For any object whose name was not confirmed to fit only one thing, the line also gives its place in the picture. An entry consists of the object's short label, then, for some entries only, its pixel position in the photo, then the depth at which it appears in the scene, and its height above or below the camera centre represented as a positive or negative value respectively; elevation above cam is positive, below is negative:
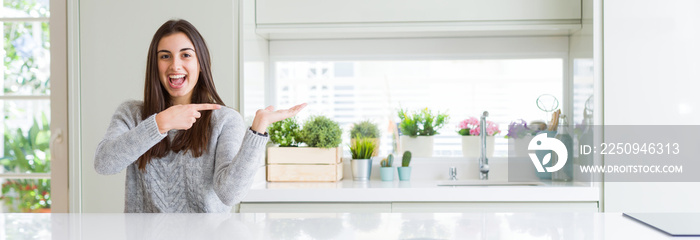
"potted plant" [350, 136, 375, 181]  2.85 -0.20
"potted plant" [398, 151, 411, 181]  2.90 -0.24
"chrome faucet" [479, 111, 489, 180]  2.95 -0.20
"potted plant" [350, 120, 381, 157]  3.03 -0.08
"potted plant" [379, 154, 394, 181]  2.85 -0.25
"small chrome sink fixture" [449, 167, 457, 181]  2.99 -0.28
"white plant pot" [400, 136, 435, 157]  3.06 -0.15
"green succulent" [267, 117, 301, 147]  2.79 -0.08
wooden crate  2.73 -0.22
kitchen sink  2.90 -0.31
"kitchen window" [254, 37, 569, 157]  3.10 +0.16
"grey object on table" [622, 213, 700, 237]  1.14 -0.21
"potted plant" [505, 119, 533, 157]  2.99 -0.12
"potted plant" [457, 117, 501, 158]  3.06 -0.12
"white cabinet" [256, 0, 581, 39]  2.69 +0.41
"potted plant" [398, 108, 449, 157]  3.06 -0.09
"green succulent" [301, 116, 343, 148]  2.72 -0.08
